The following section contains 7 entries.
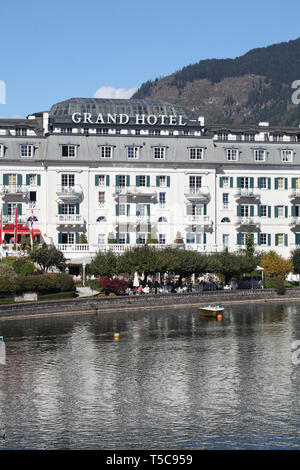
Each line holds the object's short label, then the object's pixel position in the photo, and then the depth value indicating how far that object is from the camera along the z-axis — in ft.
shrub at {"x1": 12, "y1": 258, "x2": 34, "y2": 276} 370.12
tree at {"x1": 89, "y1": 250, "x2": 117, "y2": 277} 392.27
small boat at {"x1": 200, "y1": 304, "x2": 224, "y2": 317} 344.49
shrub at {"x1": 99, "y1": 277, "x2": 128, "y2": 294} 377.50
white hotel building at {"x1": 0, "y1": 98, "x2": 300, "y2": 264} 447.42
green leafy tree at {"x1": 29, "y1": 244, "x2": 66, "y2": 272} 389.19
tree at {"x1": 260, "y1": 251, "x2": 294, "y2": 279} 436.35
